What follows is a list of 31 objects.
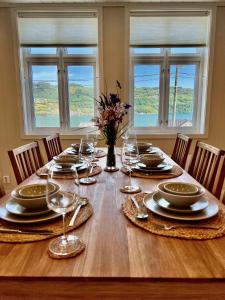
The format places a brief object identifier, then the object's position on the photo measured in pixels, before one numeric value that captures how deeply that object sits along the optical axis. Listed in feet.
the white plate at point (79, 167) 5.15
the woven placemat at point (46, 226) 2.73
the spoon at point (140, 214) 3.22
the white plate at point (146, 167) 5.51
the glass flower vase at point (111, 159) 5.89
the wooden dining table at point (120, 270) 2.18
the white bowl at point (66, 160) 5.65
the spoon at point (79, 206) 3.17
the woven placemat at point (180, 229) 2.80
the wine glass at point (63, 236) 2.54
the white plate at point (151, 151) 7.09
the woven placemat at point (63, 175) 4.90
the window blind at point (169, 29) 10.08
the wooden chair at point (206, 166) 5.12
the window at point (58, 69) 10.16
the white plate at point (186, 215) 3.12
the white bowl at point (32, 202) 3.16
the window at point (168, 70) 10.16
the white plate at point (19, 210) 3.13
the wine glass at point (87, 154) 4.92
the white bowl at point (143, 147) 7.31
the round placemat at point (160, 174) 5.12
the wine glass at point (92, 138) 6.27
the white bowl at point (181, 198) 3.22
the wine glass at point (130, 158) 4.44
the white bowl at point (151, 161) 5.59
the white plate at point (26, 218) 3.02
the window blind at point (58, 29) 10.07
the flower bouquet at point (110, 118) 5.59
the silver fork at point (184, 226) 2.94
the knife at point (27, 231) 2.85
